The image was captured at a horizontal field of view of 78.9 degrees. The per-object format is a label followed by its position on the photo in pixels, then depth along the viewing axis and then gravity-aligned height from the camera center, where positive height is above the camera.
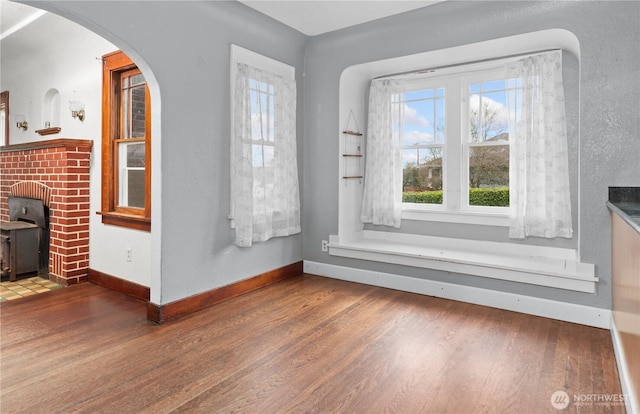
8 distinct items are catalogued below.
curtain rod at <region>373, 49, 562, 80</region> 3.42 +1.38
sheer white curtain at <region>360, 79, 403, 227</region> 4.19 +0.57
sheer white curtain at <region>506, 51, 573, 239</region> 3.26 +0.46
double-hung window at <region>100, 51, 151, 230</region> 3.62 +0.60
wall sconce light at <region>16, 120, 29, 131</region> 5.12 +1.07
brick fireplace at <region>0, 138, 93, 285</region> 3.85 +0.06
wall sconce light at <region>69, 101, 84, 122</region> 3.96 +0.98
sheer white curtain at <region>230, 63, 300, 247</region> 3.38 +0.43
